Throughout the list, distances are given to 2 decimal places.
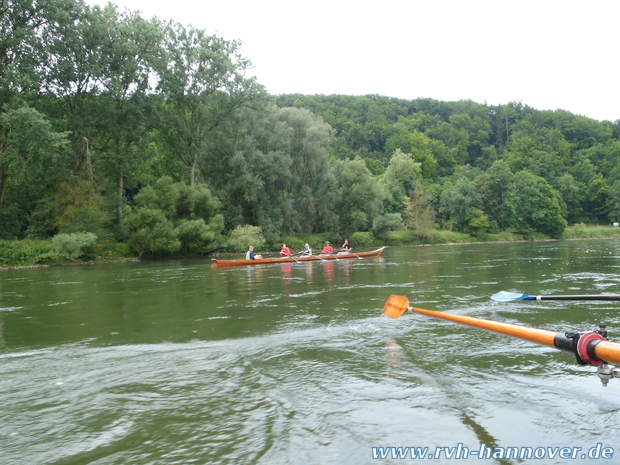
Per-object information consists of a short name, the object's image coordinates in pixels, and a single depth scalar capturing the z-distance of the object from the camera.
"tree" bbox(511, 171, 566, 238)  66.69
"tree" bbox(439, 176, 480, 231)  65.19
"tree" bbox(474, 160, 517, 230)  67.62
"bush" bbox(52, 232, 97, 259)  31.31
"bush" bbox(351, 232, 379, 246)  51.06
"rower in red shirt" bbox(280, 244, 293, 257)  28.73
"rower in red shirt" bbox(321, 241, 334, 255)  30.52
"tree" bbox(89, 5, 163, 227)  34.94
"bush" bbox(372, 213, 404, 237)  52.88
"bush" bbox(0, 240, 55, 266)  30.05
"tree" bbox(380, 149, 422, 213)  70.37
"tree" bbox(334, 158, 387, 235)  51.22
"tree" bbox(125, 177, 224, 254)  36.09
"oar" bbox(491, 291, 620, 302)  5.80
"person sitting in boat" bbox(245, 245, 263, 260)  26.11
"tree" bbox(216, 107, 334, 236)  43.72
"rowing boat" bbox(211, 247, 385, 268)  25.11
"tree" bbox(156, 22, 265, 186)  39.84
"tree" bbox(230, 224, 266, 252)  39.97
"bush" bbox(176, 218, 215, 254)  37.03
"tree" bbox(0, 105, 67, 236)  28.77
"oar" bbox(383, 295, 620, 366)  3.32
